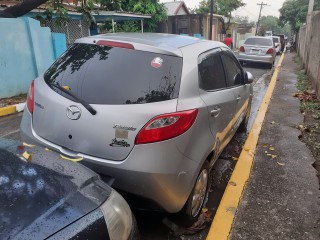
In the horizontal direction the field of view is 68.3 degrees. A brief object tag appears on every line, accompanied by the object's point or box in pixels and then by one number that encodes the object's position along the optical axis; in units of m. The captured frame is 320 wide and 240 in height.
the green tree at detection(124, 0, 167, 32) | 14.62
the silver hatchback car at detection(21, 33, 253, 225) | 1.77
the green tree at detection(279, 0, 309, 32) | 24.87
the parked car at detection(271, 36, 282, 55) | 19.15
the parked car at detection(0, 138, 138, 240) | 1.07
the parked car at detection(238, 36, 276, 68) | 11.61
